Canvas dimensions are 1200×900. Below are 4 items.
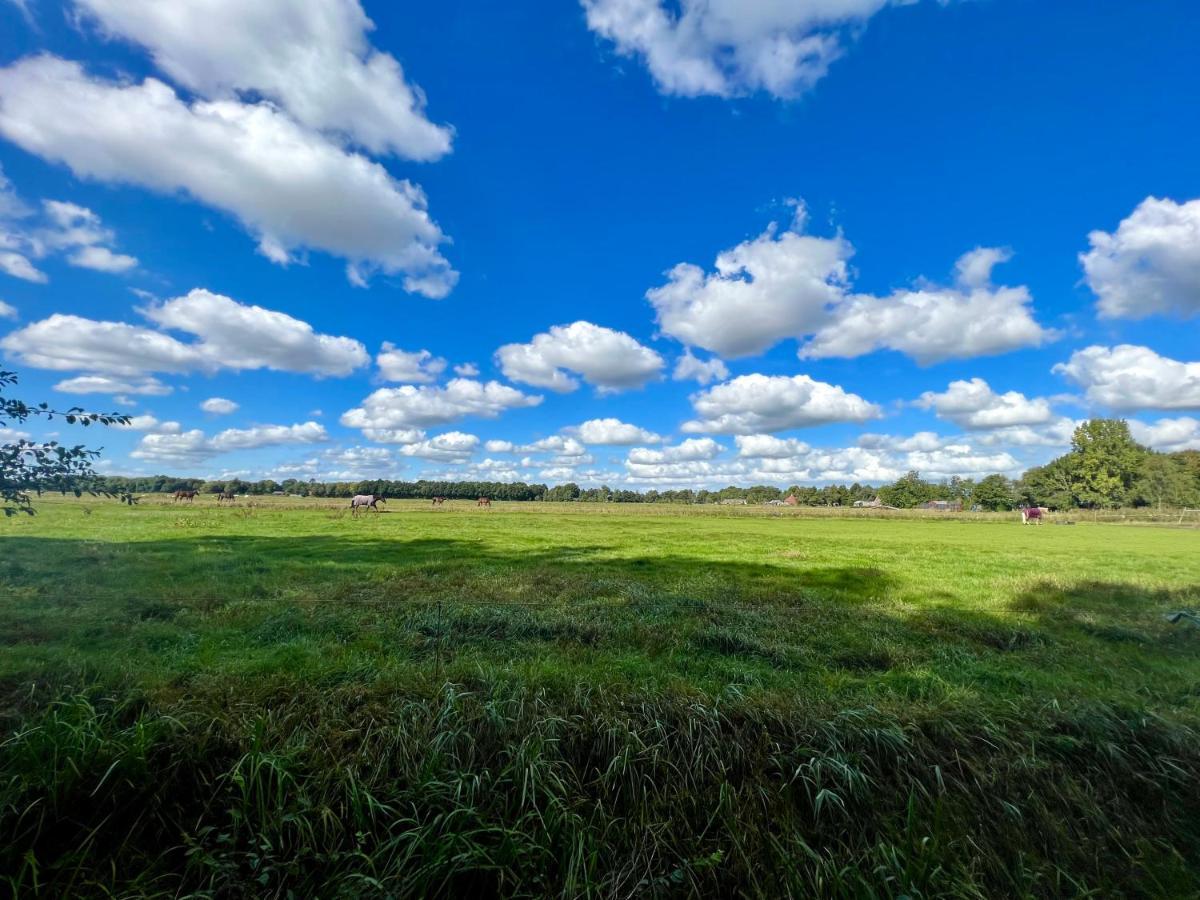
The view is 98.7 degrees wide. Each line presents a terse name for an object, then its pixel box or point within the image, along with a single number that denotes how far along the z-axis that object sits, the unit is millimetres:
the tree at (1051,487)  104750
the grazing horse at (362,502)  55656
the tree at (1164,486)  89250
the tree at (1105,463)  96375
